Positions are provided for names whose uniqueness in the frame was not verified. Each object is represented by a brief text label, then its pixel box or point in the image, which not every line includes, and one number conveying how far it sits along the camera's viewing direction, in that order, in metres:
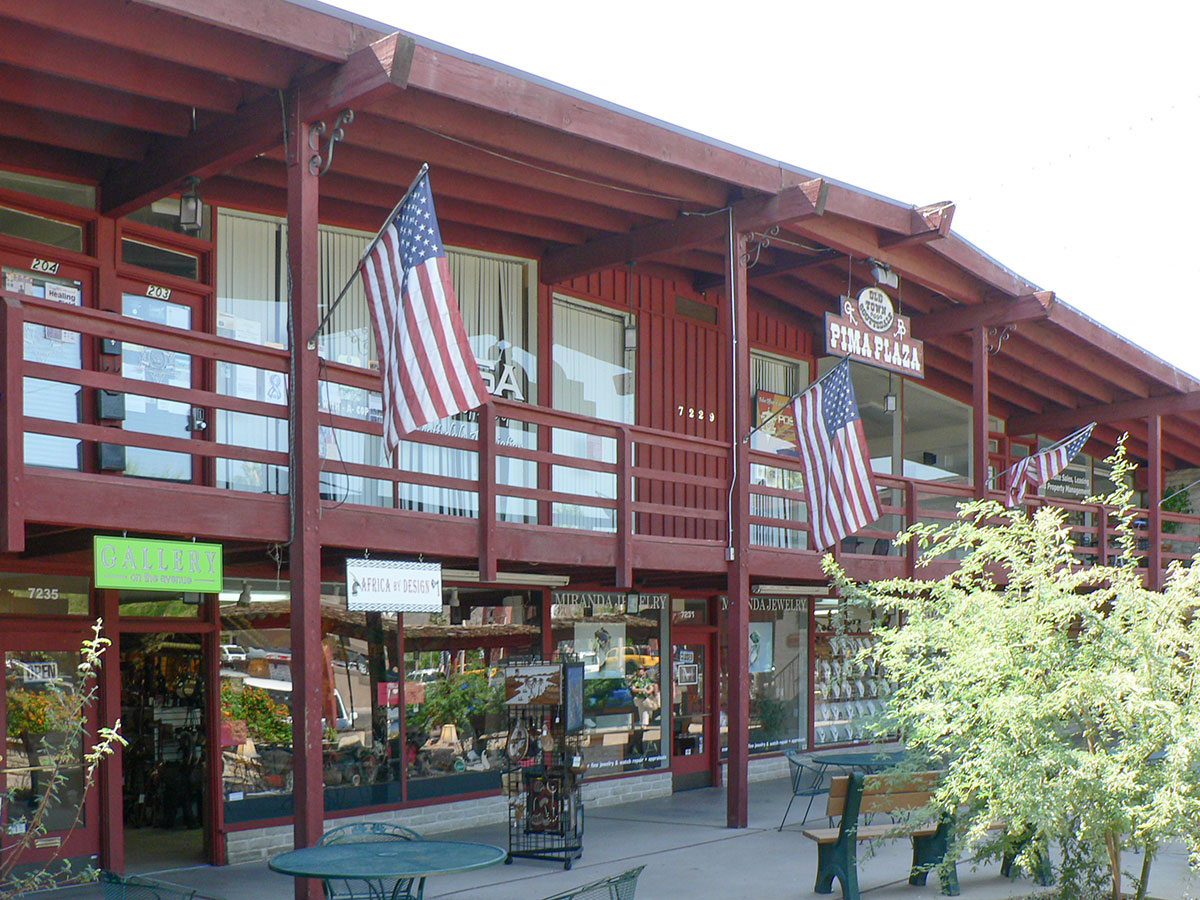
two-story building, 8.58
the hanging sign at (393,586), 8.79
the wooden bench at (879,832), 9.16
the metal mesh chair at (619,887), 6.03
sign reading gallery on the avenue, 7.47
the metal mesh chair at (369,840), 7.44
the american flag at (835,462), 11.88
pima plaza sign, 13.41
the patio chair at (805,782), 12.87
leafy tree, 7.09
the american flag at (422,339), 8.16
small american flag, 16.33
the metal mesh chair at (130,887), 6.29
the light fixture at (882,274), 14.07
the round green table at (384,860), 6.70
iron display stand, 10.62
